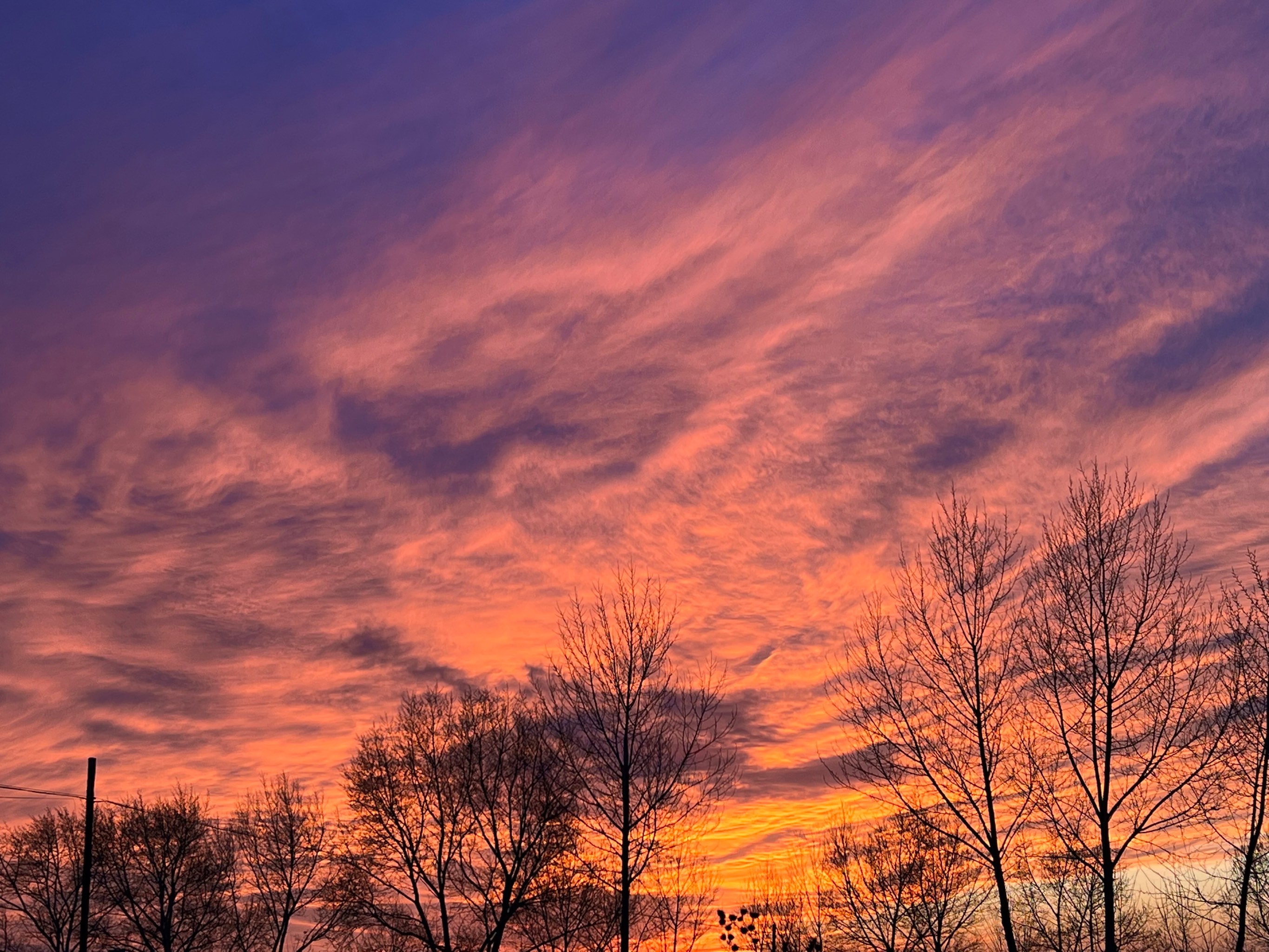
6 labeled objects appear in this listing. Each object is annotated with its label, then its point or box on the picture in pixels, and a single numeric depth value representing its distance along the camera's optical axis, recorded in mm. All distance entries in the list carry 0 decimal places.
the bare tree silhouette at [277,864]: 55938
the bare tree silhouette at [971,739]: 22319
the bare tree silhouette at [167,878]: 54969
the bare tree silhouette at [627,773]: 25312
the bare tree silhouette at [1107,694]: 21625
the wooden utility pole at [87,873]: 37500
